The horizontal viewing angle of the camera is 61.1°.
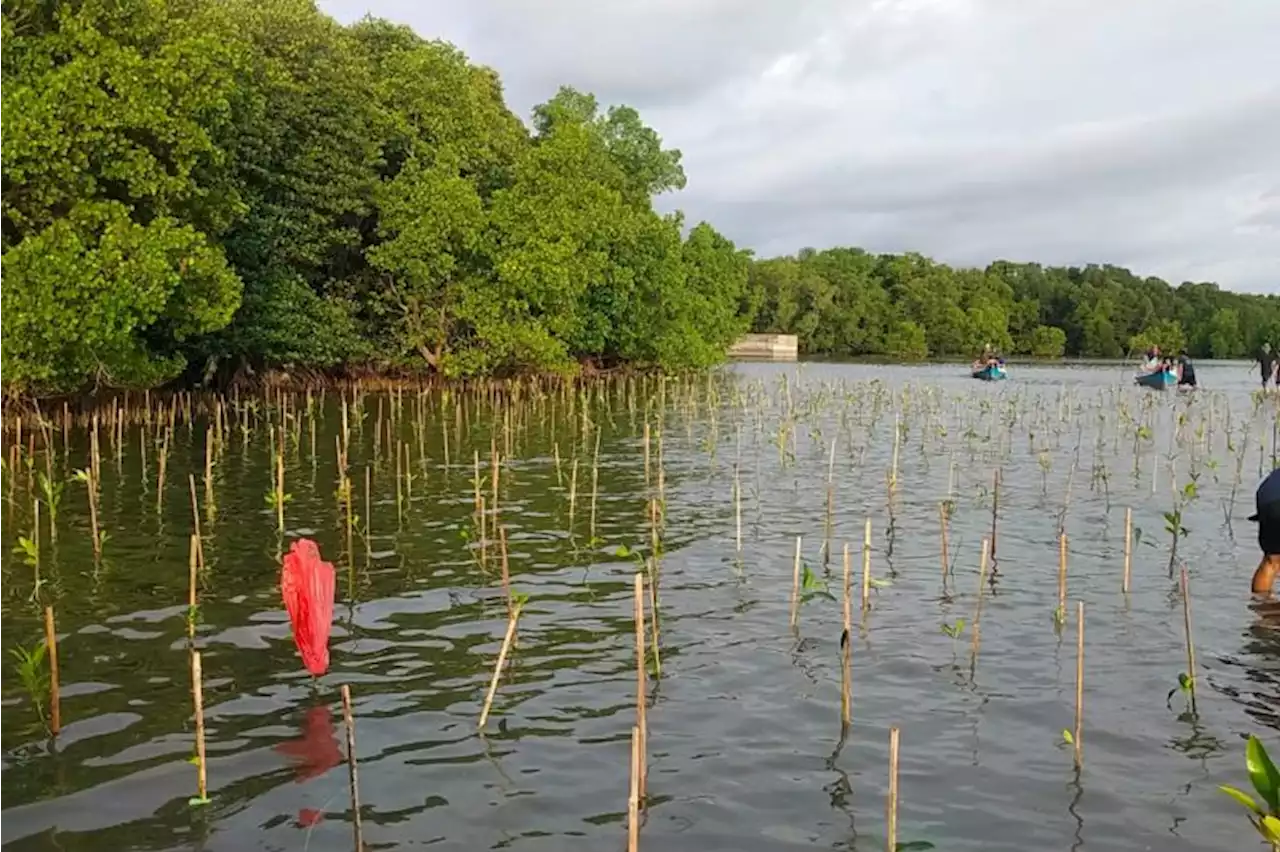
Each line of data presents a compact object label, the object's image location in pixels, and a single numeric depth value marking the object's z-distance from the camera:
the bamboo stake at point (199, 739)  5.90
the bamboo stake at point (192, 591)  9.17
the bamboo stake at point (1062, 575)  9.00
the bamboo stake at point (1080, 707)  6.90
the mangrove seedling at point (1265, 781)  3.83
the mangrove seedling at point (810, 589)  8.90
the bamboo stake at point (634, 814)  4.50
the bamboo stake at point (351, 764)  5.40
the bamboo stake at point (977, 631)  9.12
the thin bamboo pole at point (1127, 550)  11.27
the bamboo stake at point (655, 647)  8.42
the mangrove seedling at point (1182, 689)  7.83
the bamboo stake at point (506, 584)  9.83
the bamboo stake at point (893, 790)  5.15
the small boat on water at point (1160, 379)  48.69
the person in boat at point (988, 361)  58.34
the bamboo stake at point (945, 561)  11.73
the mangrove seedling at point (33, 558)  10.28
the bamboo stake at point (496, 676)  7.15
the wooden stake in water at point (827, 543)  12.40
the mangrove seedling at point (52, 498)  11.58
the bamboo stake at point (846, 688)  7.33
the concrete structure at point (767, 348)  101.71
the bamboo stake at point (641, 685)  5.99
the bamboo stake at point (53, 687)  6.98
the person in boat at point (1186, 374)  47.16
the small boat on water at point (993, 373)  57.81
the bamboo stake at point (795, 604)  10.12
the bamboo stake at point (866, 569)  9.20
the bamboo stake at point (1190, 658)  7.95
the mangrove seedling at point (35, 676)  7.25
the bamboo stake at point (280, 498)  13.43
